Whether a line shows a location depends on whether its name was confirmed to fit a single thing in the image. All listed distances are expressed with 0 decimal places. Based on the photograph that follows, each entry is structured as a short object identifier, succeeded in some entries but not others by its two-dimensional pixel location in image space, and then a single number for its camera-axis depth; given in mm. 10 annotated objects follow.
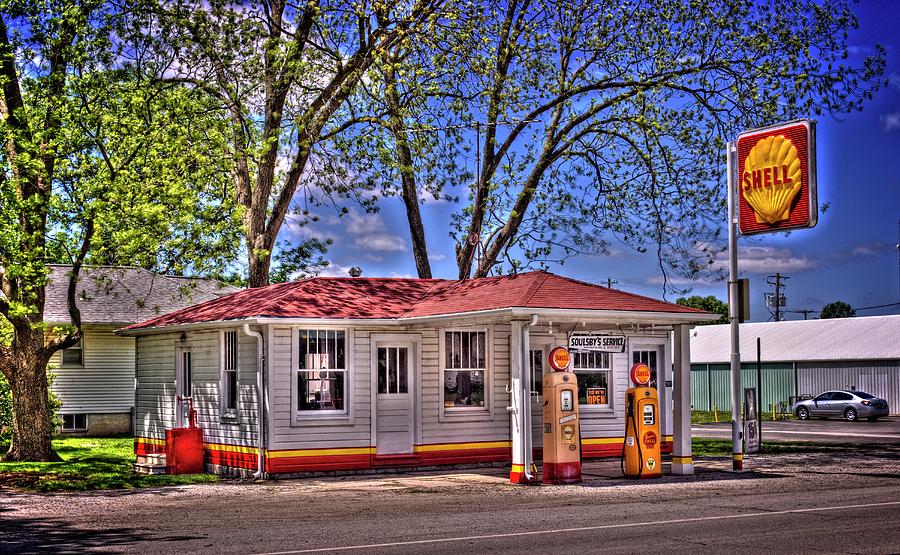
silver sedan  44750
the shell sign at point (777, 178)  19672
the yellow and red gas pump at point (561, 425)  18266
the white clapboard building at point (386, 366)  19406
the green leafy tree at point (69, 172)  21172
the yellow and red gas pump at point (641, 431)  19297
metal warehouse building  49312
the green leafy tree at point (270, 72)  25969
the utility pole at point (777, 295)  95312
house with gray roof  33188
